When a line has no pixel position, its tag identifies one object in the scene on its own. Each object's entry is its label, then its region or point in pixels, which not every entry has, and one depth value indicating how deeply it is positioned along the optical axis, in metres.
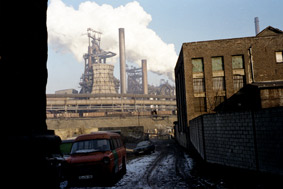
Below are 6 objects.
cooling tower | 96.06
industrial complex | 74.31
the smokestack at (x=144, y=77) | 108.38
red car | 8.66
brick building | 25.52
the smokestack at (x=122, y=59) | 99.81
